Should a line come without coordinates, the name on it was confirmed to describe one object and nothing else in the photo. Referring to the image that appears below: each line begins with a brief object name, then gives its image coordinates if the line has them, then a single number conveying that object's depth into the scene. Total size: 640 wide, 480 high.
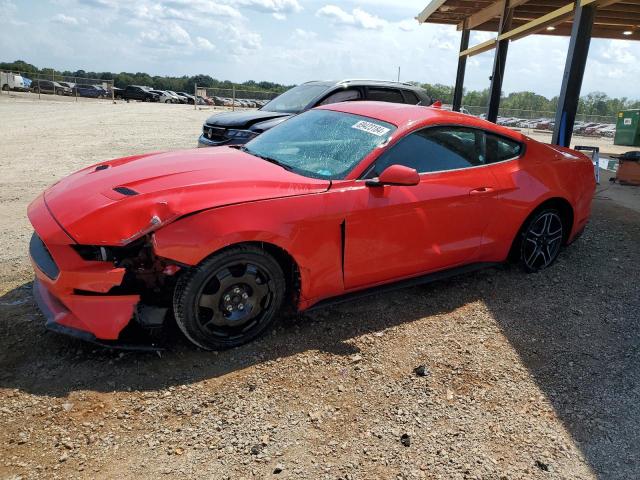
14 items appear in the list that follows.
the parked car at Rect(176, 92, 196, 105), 55.22
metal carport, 8.73
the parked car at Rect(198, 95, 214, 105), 44.22
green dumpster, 18.75
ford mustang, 2.80
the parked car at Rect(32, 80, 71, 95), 43.31
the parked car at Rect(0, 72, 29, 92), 42.19
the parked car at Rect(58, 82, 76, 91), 45.59
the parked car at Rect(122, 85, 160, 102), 47.06
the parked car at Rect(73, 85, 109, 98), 45.44
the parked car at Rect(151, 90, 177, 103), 49.77
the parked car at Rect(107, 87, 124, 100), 48.19
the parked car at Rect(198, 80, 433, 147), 7.59
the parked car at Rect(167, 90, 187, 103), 52.39
